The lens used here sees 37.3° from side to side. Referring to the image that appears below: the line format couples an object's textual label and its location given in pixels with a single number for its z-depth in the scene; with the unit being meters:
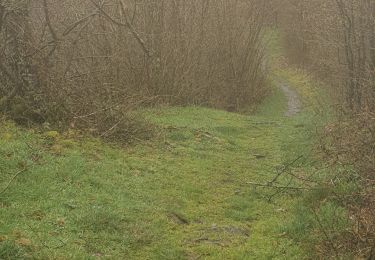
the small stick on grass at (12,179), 7.44
